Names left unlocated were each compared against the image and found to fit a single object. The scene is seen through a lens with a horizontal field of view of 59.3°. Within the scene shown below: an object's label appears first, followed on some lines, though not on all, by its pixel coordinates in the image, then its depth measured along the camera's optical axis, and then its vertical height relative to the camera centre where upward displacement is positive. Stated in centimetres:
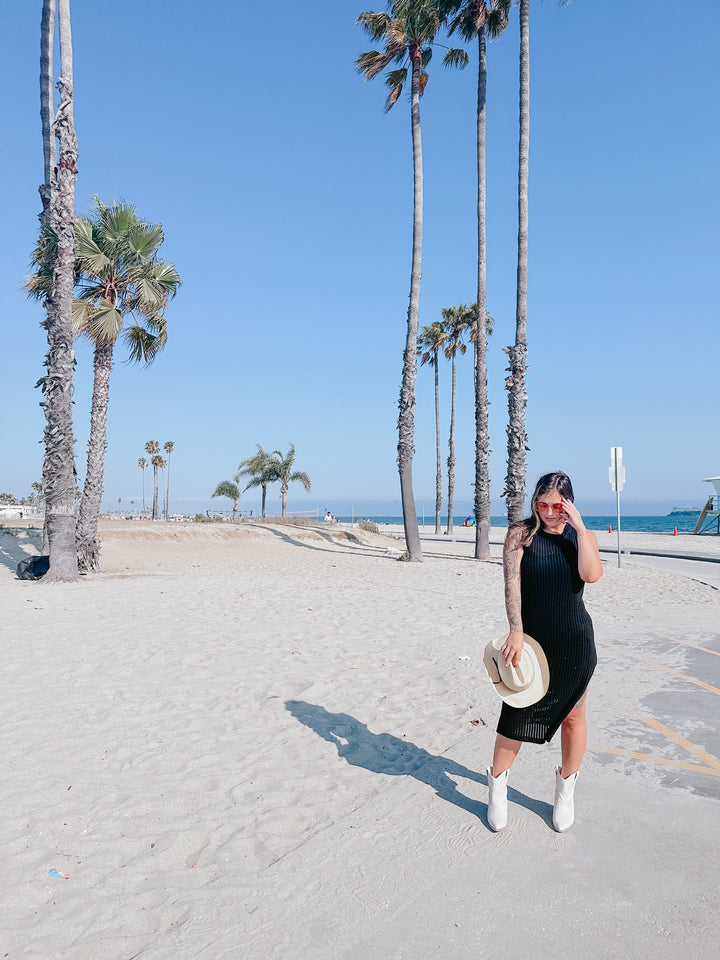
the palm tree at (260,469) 5041 +280
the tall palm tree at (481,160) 2031 +1129
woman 333 -63
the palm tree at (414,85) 1962 +1355
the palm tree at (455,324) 4034 +1186
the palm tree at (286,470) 5003 +271
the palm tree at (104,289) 1580 +566
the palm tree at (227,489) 5823 +133
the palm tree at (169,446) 8056 +725
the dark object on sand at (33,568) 1356 -144
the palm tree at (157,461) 8079 +534
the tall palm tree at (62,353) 1362 +322
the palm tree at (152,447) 8300 +726
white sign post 1862 +117
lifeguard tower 3945 +26
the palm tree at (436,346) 4291 +1118
